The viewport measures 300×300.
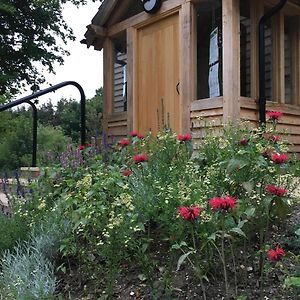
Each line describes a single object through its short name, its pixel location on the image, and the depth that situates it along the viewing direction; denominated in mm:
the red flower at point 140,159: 2493
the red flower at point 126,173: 2723
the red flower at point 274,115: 2547
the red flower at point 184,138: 2765
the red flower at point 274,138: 2446
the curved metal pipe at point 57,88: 4110
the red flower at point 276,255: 1642
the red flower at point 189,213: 1716
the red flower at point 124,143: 3066
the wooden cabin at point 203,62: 4891
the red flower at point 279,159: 2027
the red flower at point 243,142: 2276
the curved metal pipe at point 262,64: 4918
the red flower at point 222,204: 1689
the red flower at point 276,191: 1909
